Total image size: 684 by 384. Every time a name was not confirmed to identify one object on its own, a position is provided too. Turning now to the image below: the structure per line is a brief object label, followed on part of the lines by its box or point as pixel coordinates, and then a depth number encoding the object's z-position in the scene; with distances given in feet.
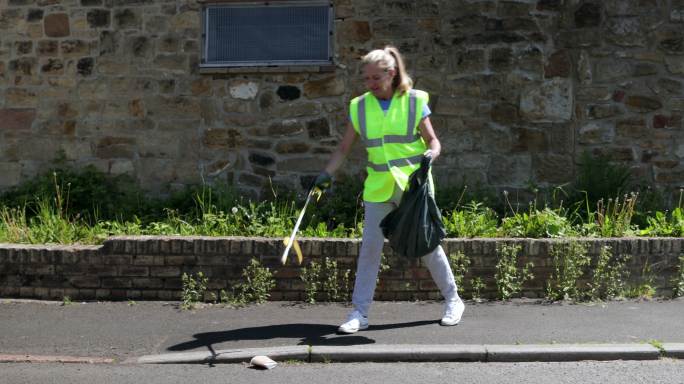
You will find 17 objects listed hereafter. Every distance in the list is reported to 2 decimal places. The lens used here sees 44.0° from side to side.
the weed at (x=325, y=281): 23.29
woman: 19.39
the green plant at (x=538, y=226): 24.56
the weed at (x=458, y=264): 23.38
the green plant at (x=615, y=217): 25.04
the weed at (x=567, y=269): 23.35
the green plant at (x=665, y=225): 25.29
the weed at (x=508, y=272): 23.34
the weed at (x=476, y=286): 23.44
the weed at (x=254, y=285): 23.26
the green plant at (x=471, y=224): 24.61
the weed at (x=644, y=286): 23.84
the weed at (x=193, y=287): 23.29
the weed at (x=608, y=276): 23.49
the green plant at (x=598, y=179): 28.94
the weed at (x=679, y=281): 23.99
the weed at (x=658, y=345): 18.40
